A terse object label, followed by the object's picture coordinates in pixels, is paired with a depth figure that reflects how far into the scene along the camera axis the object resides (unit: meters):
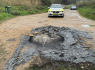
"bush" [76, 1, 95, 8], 17.15
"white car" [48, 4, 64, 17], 7.81
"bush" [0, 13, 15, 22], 6.66
